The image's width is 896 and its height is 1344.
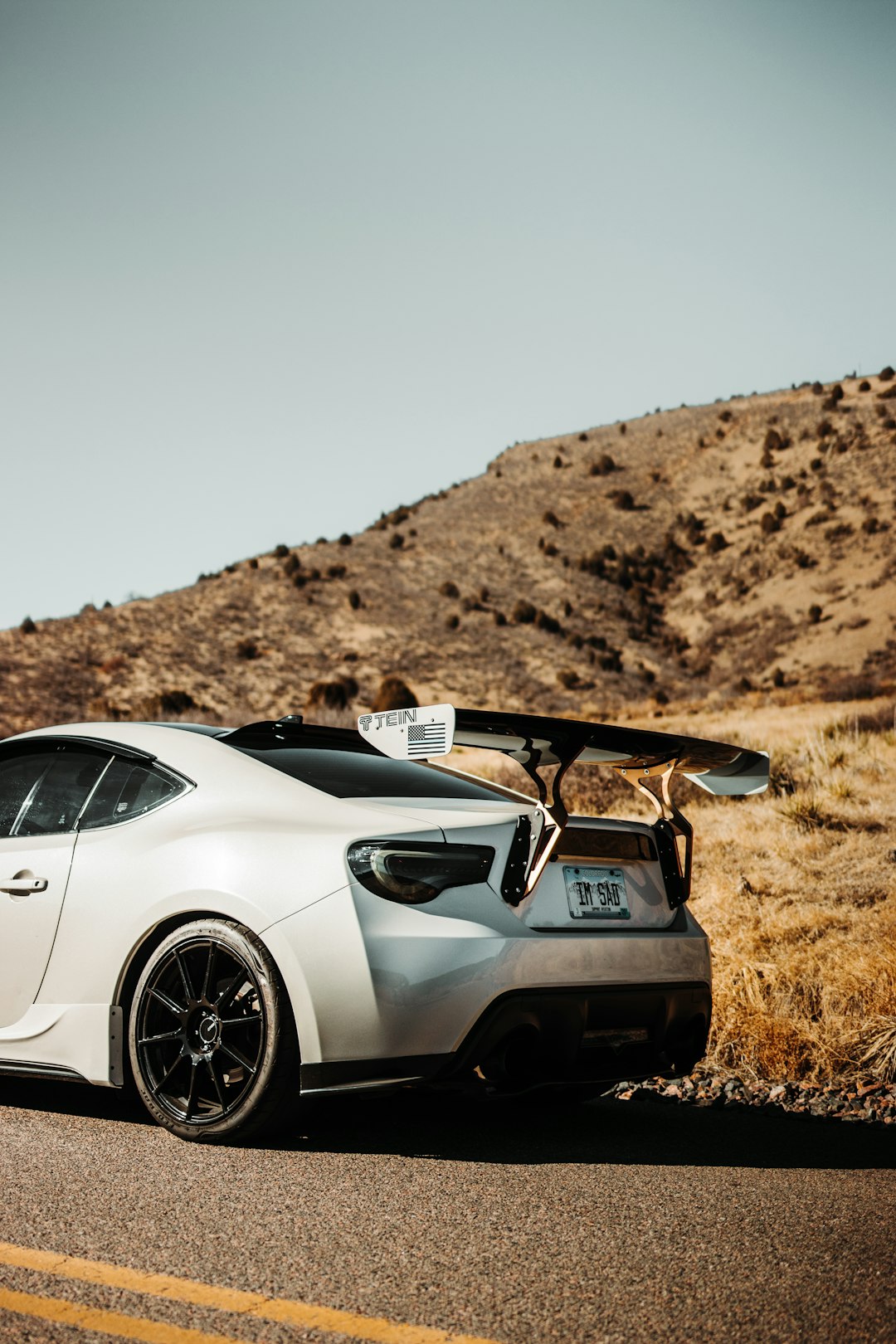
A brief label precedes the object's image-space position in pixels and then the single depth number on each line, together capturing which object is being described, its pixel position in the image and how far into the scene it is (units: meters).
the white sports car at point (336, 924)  4.35
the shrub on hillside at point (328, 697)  46.16
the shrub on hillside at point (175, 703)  46.53
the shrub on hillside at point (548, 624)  59.09
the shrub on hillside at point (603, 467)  76.62
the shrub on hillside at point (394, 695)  44.75
